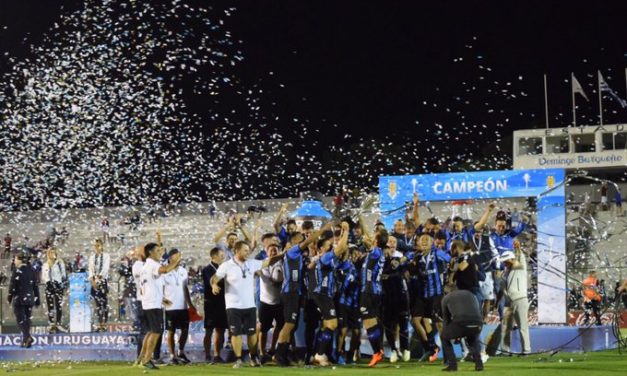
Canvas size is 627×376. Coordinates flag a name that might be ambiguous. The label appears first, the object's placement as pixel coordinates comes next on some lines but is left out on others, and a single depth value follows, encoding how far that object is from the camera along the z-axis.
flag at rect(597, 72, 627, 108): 38.63
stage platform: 17.25
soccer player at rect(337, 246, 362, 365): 15.05
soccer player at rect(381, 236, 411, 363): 15.55
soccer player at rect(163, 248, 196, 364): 16.33
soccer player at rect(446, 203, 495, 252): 16.28
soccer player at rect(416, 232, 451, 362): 15.37
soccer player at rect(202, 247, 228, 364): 15.91
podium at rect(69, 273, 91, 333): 22.58
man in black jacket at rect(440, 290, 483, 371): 12.96
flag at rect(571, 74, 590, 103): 41.72
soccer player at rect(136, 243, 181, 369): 14.80
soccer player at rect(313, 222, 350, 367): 14.66
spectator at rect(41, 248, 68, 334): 22.86
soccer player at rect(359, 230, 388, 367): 14.77
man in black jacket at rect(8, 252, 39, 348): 20.67
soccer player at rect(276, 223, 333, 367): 14.91
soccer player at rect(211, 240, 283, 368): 14.98
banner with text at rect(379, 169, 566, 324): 21.21
